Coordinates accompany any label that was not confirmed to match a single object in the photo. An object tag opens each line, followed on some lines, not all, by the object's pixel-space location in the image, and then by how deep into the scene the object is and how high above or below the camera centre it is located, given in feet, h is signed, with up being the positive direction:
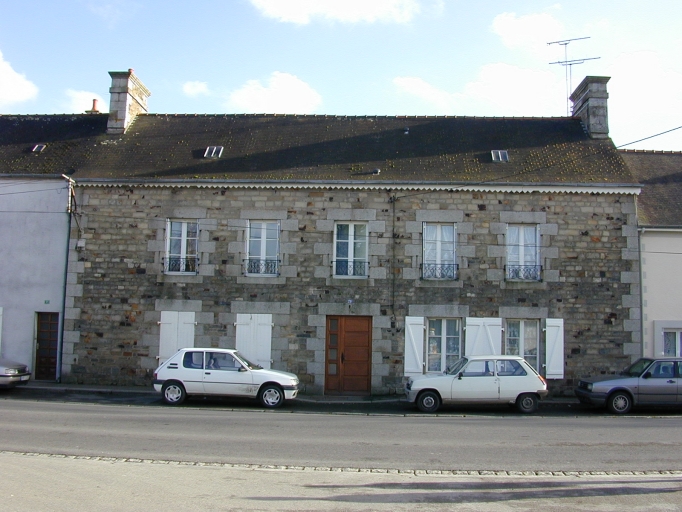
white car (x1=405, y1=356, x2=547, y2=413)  45.27 -5.00
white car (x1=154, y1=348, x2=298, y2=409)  45.83 -4.98
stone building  53.72 +3.45
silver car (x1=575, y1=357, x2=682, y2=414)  45.75 -4.96
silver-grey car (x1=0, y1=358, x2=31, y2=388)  49.39 -5.44
